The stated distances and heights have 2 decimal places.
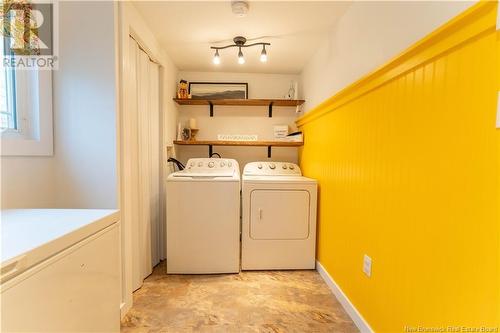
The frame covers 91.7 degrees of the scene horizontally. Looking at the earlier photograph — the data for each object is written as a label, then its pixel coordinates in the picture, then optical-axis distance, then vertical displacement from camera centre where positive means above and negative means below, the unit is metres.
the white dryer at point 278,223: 2.27 -0.66
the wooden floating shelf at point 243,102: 2.87 +0.60
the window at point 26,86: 1.31 +0.35
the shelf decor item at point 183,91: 2.84 +0.70
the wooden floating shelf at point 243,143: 2.82 +0.10
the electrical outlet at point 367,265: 1.40 -0.65
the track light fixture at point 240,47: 2.19 +1.00
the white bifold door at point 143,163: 1.81 -0.11
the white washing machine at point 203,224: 2.18 -0.66
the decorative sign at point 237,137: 3.09 +0.18
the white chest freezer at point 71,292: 0.60 -0.43
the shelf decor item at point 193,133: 3.00 +0.22
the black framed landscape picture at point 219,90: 3.03 +0.77
